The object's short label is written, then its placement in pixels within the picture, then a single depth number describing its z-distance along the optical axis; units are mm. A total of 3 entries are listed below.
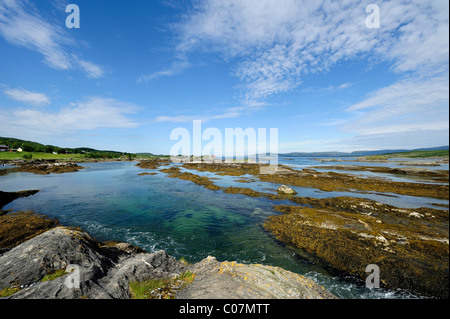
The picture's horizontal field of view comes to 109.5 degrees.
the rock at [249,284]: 4625
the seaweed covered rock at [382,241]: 7609
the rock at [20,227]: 9584
